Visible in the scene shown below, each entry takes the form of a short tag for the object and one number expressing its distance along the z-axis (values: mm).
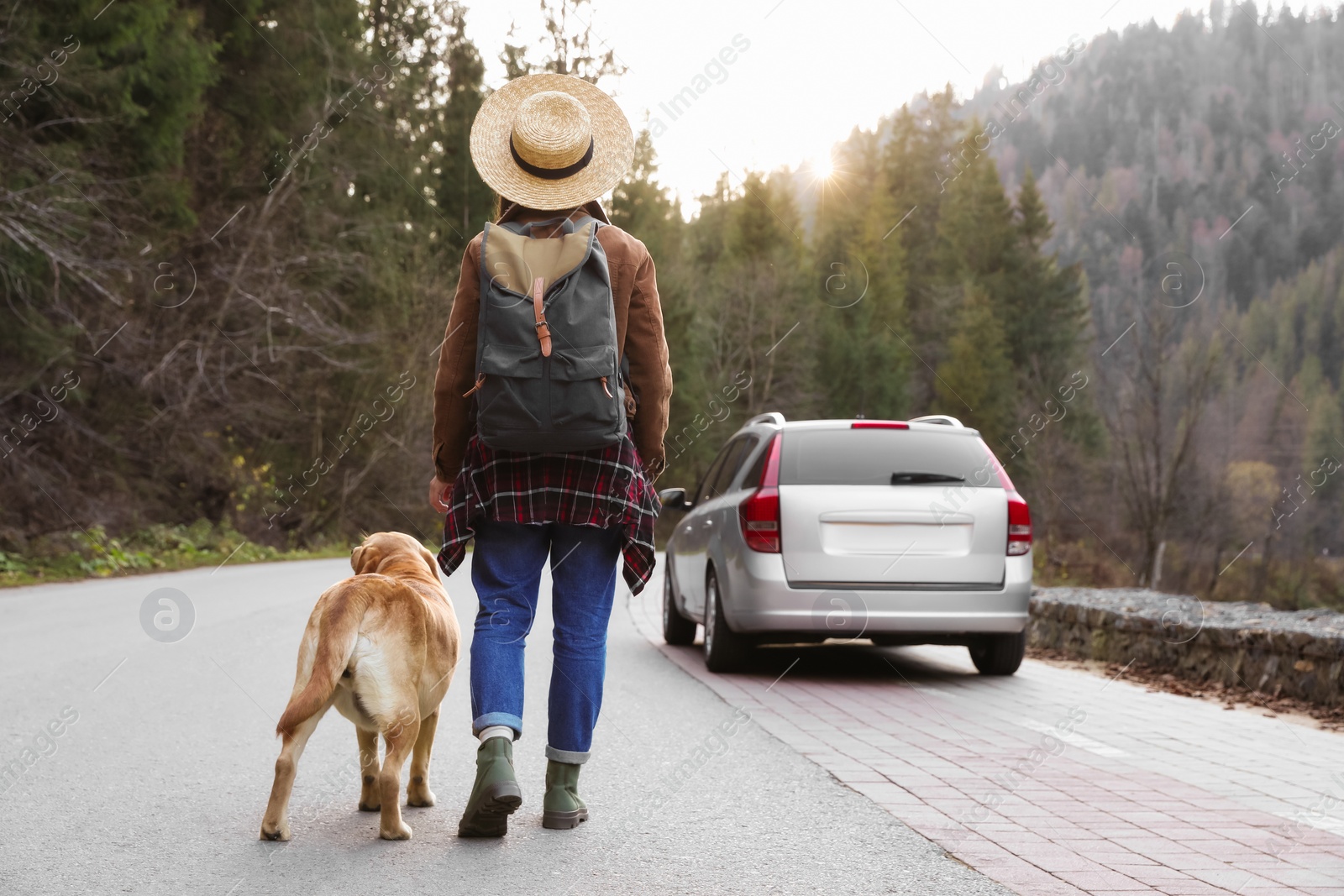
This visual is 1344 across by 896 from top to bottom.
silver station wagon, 7766
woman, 3697
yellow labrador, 3420
